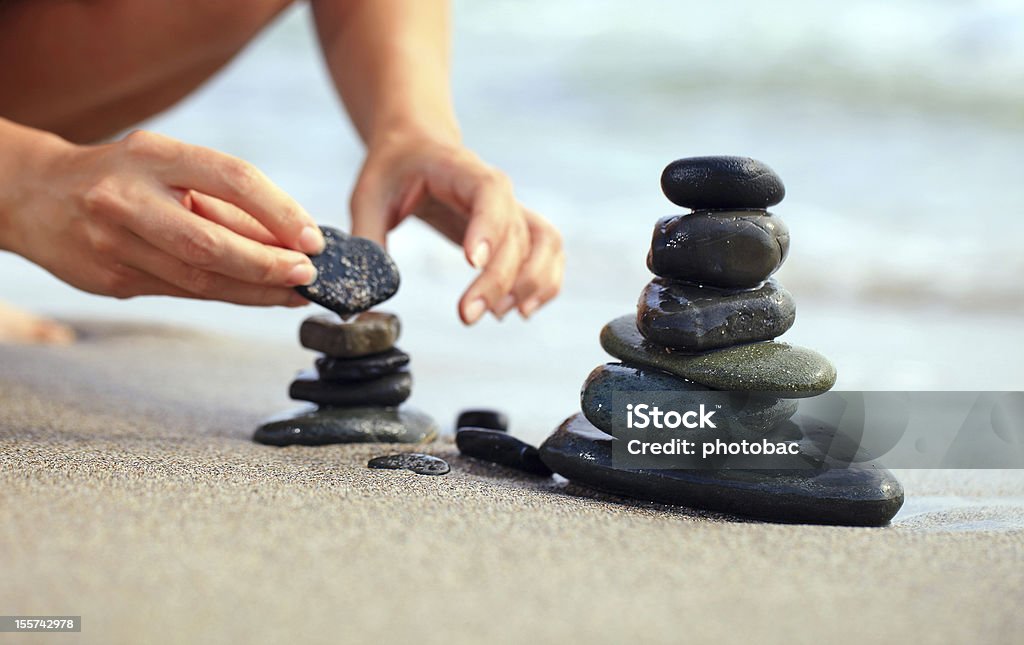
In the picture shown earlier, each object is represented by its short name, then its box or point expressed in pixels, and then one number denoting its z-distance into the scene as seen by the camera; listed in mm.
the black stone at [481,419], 1840
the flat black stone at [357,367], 1773
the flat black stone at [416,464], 1674
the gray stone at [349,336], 1762
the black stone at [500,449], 1702
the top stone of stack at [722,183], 1621
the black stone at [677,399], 1625
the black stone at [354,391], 1778
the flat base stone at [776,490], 1604
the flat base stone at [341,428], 1753
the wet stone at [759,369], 1614
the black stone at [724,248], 1619
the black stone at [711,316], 1618
